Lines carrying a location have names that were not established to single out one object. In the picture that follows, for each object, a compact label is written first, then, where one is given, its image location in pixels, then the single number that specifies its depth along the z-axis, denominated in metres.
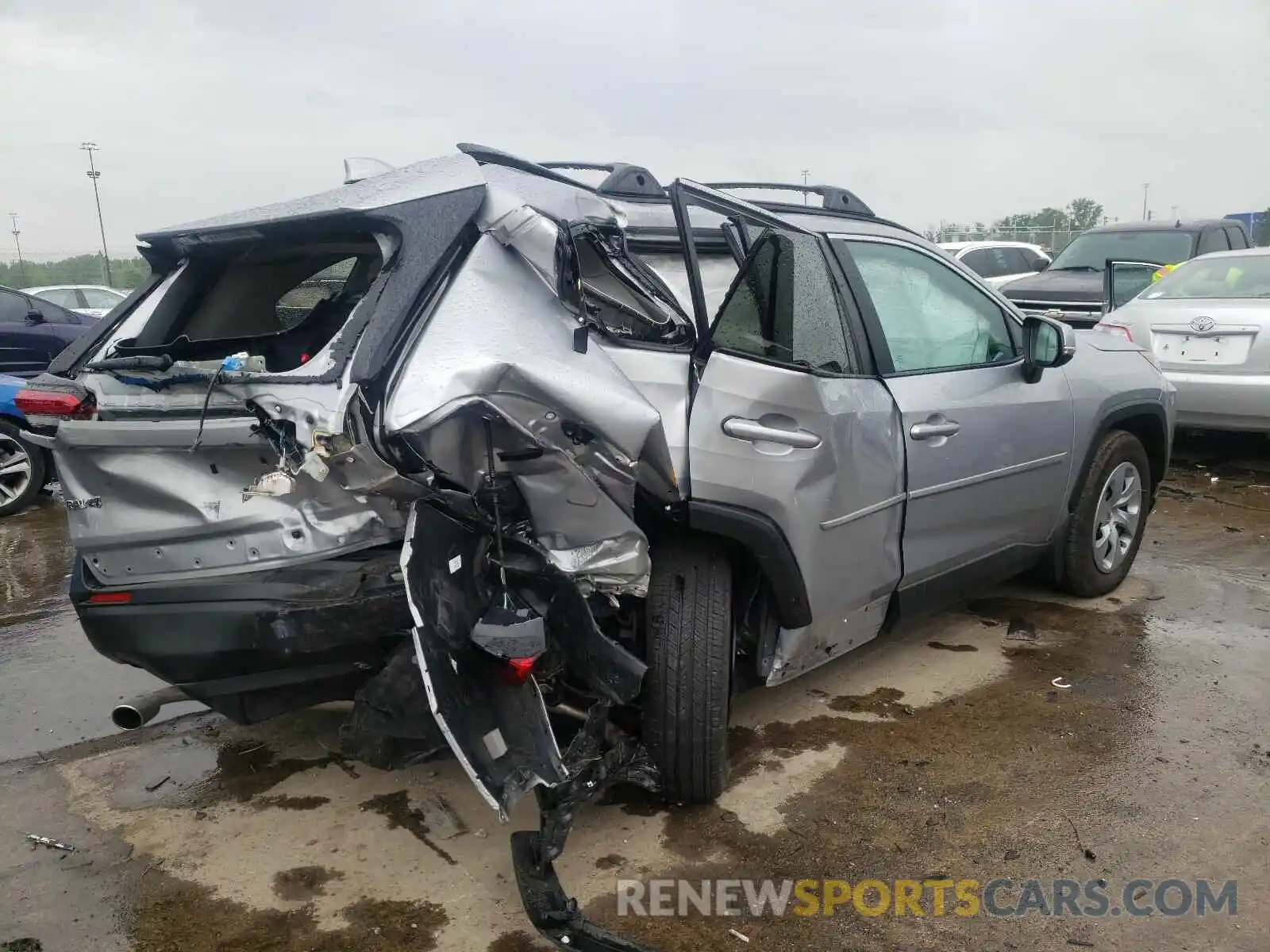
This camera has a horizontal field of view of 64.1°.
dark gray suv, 9.85
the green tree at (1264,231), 30.14
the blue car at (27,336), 9.70
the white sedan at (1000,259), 15.35
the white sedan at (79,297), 14.36
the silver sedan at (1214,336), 6.72
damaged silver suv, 2.47
